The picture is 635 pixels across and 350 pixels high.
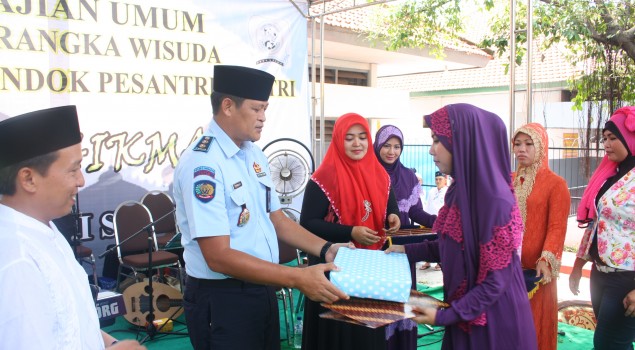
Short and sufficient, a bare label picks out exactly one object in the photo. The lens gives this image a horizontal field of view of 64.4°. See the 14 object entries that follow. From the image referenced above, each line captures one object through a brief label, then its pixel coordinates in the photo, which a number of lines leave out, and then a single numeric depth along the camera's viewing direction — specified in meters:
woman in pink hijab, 2.80
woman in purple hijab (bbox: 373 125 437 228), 4.35
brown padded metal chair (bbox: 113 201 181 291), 4.88
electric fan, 6.30
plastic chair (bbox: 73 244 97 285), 4.90
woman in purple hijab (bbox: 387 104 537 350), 1.94
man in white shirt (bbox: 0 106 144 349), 1.18
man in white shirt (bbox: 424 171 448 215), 8.05
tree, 7.54
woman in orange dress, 3.11
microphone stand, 4.41
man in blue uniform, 2.02
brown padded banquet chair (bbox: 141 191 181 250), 5.61
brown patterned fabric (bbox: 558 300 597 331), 5.09
